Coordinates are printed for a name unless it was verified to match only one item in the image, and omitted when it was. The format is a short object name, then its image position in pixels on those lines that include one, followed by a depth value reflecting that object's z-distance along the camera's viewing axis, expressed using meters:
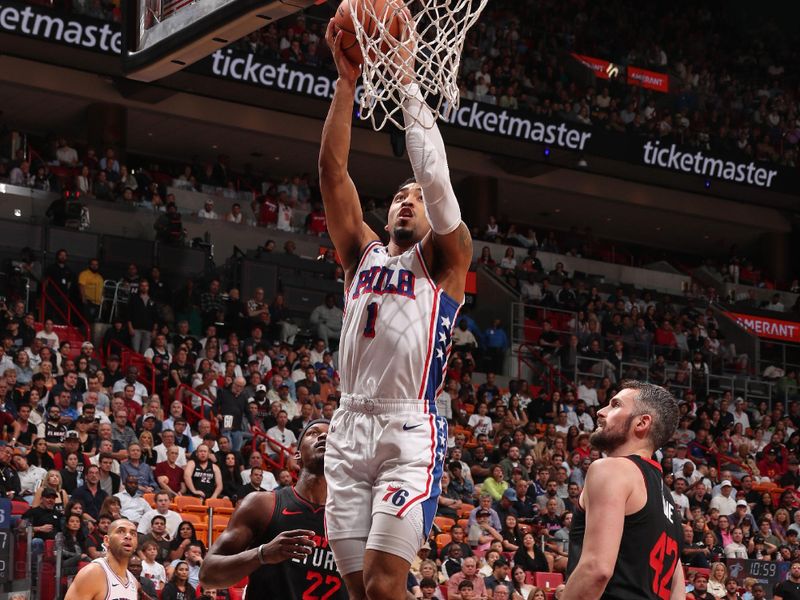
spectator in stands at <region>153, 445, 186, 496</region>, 12.31
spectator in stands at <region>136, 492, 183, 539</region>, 11.25
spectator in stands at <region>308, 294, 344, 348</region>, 18.45
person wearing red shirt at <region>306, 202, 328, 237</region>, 21.75
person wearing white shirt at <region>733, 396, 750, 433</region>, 20.41
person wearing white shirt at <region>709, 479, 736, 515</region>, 16.32
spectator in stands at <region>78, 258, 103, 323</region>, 17.03
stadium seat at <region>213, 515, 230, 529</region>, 12.18
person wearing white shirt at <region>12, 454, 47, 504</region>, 11.34
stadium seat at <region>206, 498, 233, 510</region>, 12.25
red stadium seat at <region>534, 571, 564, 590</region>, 12.78
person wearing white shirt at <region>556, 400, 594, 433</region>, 18.05
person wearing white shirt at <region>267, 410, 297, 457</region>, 14.39
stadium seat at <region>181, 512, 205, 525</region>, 12.00
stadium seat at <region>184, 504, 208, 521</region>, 12.13
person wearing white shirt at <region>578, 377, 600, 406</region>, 19.31
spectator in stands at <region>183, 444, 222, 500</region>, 12.60
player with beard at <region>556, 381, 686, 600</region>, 4.12
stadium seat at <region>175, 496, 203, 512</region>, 12.12
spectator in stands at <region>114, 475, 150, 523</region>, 11.34
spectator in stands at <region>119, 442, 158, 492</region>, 12.00
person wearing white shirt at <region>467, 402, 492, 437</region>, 16.69
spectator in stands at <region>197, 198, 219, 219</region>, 20.56
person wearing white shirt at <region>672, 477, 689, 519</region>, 15.45
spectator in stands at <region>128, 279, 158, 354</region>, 16.24
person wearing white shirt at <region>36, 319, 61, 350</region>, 14.70
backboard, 4.96
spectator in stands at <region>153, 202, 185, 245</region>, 18.84
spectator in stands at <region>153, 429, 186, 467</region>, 12.66
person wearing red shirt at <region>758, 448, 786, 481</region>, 19.05
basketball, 4.51
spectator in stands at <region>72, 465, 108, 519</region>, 11.12
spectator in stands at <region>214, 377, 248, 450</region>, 14.06
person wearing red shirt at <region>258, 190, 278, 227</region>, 21.48
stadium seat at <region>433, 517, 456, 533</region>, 13.61
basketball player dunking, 4.21
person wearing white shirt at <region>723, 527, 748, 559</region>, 15.28
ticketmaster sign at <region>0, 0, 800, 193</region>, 18.08
